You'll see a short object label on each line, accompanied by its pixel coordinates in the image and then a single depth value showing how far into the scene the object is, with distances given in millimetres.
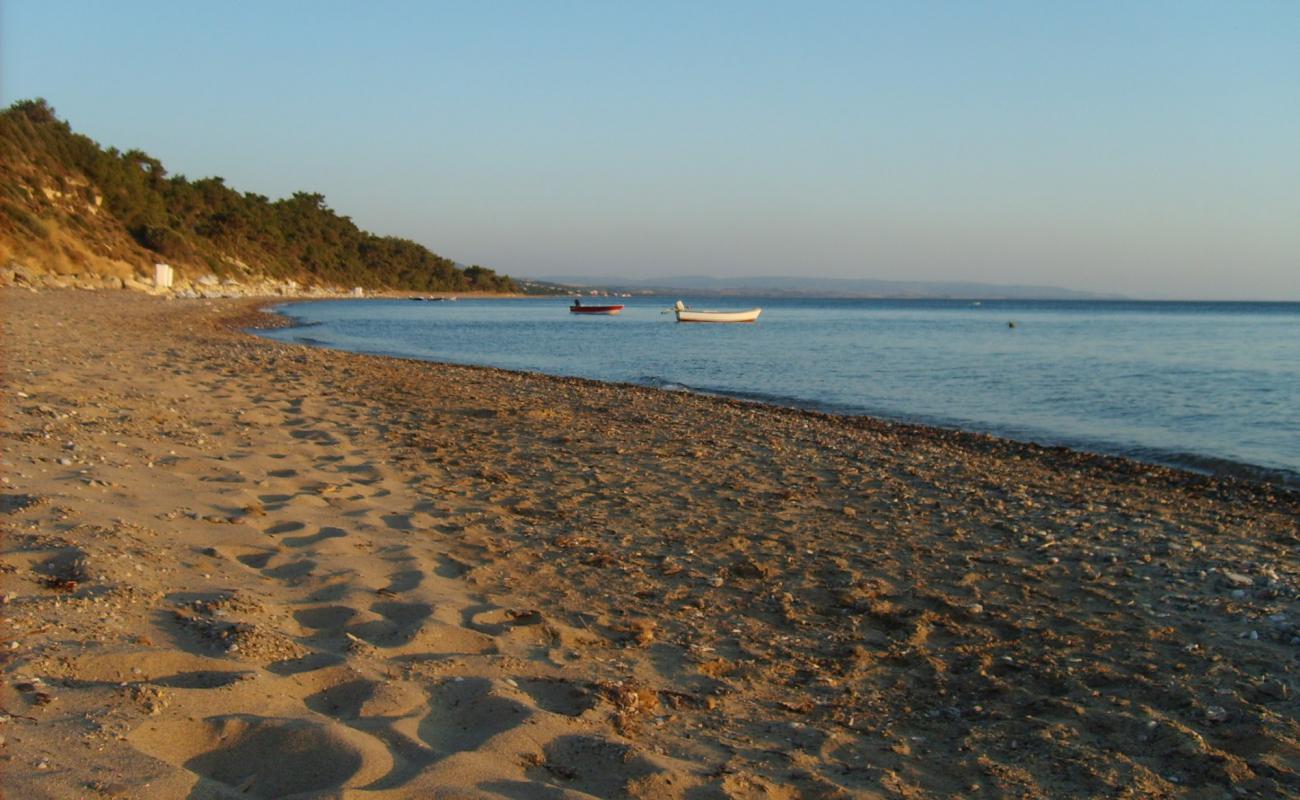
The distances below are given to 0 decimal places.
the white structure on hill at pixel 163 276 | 51969
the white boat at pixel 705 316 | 58469
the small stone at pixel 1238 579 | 6297
